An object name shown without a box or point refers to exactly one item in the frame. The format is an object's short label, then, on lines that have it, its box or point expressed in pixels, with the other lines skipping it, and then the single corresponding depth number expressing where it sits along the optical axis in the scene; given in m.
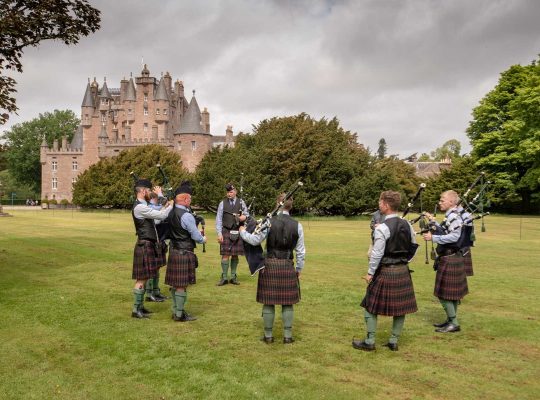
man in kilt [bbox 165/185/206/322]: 8.16
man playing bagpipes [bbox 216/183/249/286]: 11.81
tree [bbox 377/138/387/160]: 134.62
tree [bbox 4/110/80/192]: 97.56
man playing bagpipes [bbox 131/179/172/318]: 8.58
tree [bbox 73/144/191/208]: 59.62
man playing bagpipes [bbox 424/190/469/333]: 7.79
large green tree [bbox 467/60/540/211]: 45.94
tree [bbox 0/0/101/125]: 11.48
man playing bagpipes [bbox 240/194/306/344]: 7.00
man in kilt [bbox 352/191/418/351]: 6.63
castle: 82.12
